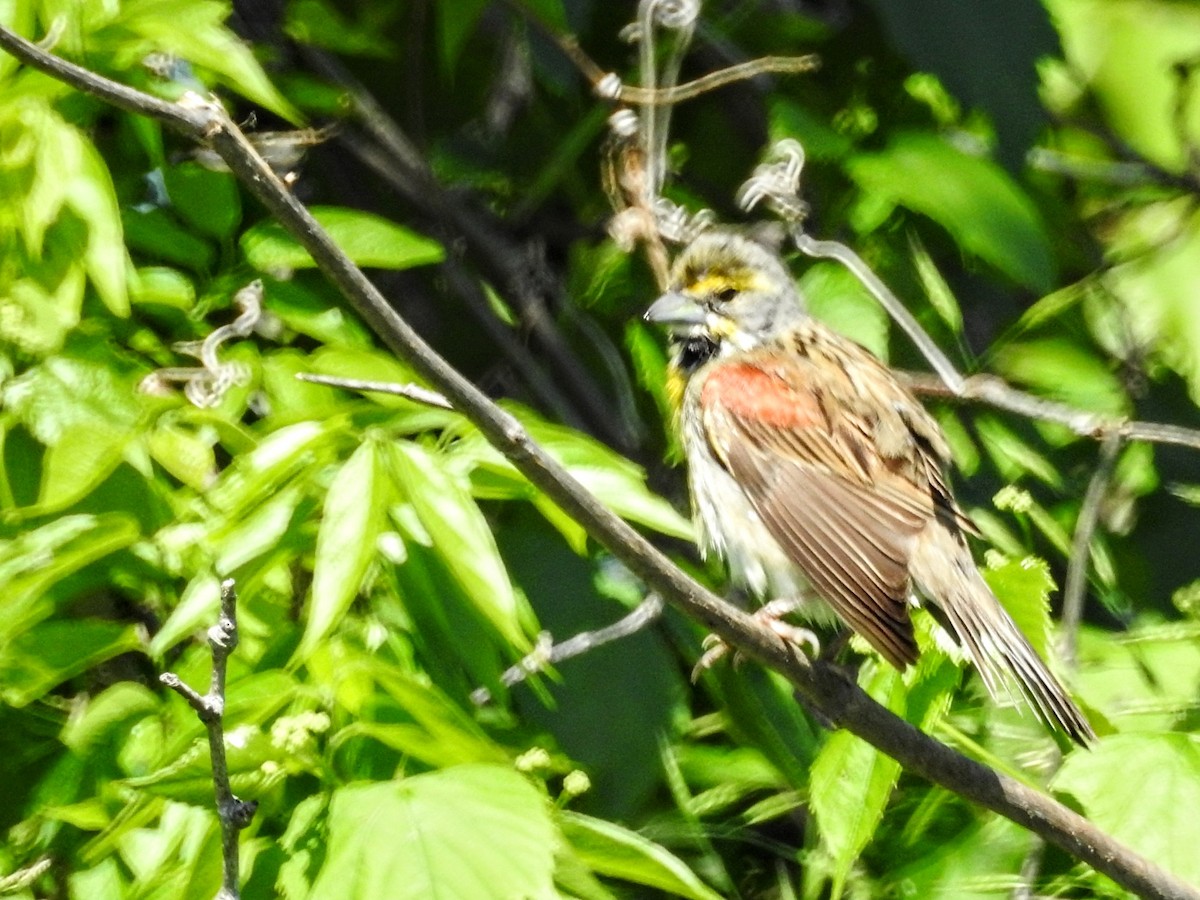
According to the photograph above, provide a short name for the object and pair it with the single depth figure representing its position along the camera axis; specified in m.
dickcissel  6.59
